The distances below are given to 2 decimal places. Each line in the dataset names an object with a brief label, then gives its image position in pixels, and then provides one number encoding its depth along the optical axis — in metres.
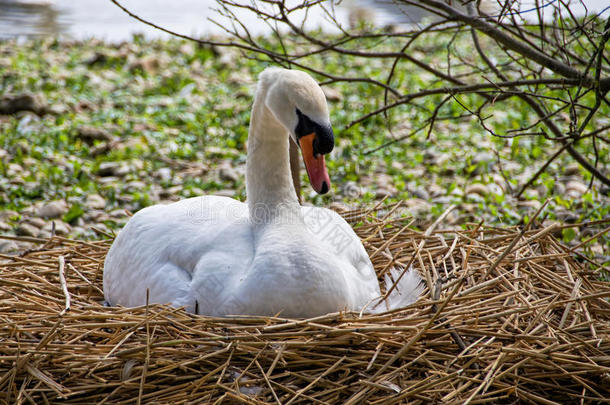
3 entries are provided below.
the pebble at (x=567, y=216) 10.44
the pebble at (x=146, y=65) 19.87
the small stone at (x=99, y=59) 20.55
